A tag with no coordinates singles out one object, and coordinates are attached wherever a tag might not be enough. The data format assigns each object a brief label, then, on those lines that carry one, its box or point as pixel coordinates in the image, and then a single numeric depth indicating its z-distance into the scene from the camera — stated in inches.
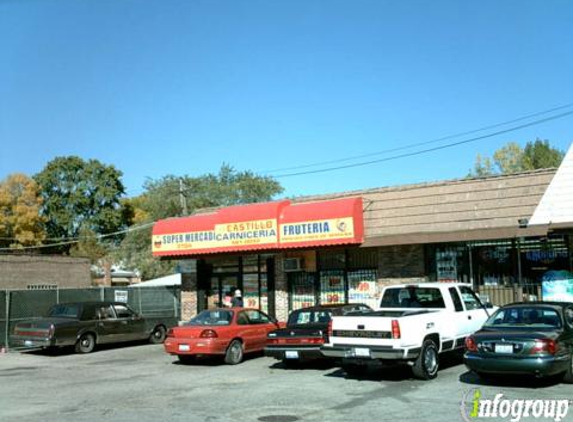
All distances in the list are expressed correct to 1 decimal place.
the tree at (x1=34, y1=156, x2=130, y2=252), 2871.6
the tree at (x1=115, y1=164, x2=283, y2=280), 1983.3
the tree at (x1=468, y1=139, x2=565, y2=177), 2277.3
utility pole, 1445.4
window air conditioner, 924.6
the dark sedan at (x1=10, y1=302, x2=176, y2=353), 799.1
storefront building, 746.8
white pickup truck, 481.4
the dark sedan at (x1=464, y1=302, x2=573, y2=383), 424.5
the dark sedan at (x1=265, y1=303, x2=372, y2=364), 573.9
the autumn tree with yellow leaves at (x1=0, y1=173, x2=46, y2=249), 2524.6
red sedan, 639.1
